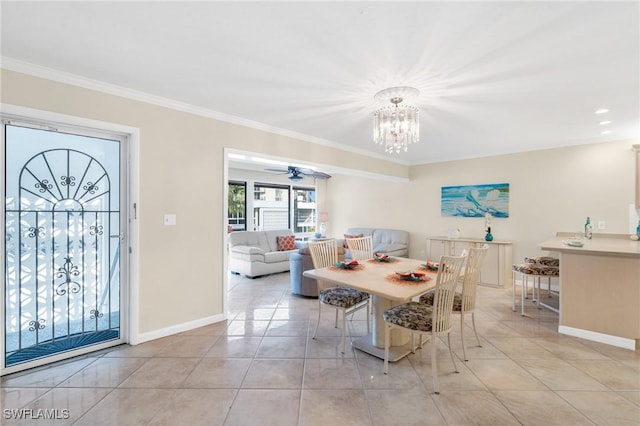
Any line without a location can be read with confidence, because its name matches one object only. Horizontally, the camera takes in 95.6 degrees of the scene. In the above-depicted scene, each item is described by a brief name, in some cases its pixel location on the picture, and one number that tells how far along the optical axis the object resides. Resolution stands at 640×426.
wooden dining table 2.31
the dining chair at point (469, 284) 2.53
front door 2.38
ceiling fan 6.27
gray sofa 6.55
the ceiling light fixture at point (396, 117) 2.69
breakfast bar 2.85
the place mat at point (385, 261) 3.40
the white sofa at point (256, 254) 5.76
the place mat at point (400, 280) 2.45
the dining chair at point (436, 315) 2.20
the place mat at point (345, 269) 2.94
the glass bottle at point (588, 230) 4.12
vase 5.28
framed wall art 5.37
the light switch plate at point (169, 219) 3.05
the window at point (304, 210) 8.81
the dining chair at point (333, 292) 2.83
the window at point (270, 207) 7.92
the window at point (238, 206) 7.40
